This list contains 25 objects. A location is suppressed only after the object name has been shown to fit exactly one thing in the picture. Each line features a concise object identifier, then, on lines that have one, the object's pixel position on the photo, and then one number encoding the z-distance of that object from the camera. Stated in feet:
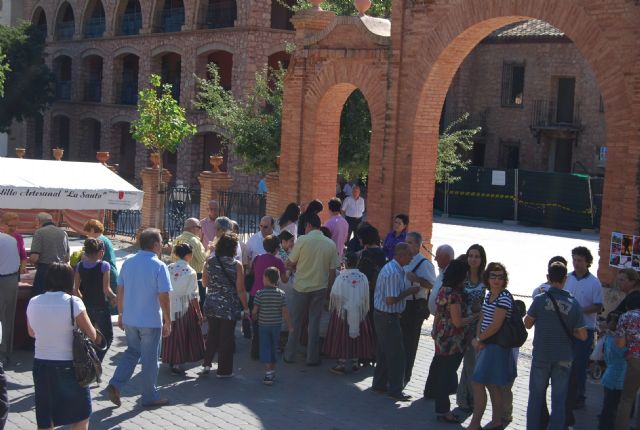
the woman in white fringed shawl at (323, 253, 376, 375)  33.22
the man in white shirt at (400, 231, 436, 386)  31.17
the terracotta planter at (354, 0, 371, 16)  53.31
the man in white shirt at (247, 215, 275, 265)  37.22
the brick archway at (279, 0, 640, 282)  38.17
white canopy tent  40.81
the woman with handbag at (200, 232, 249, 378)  31.99
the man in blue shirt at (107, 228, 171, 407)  28.09
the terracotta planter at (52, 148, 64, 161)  81.56
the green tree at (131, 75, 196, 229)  67.46
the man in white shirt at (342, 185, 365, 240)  57.72
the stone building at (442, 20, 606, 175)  113.60
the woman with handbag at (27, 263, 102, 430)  23.17
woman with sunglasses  26.11
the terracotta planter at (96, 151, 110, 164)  73.95
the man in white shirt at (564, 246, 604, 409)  29.45
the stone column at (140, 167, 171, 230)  73.20
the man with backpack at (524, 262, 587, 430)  25.80
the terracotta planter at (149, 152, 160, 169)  70.36
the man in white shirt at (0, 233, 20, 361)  32.17
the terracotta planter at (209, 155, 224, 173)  67.45
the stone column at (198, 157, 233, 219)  67.56
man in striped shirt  30.40
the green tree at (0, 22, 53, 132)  129.90
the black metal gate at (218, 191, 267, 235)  67.72
